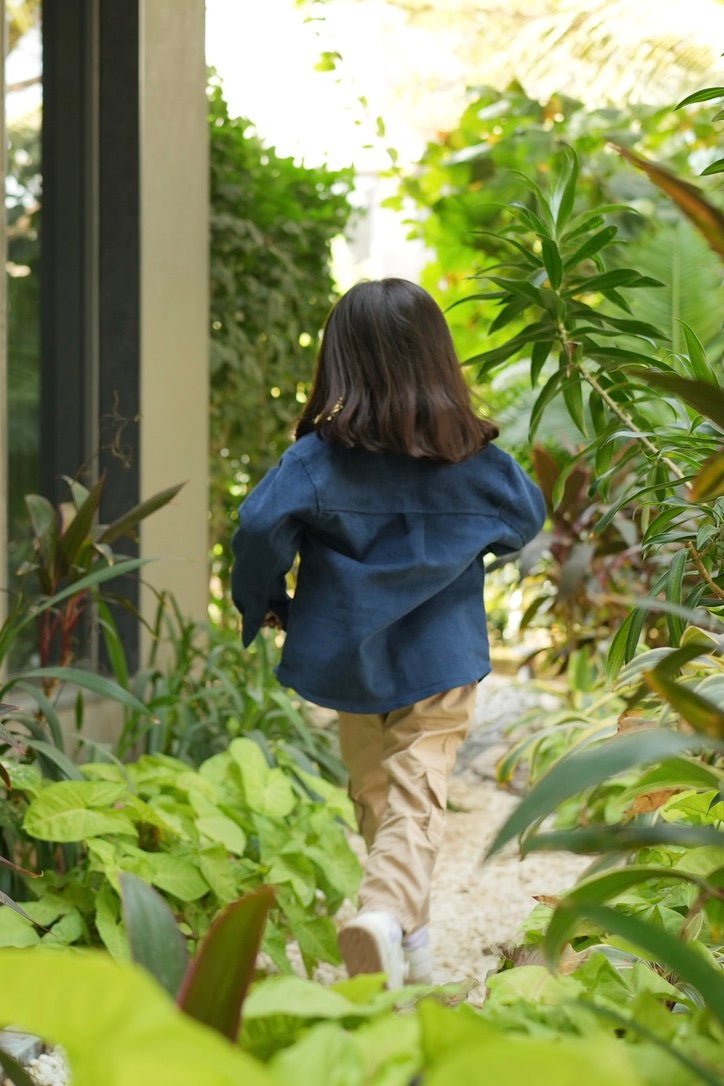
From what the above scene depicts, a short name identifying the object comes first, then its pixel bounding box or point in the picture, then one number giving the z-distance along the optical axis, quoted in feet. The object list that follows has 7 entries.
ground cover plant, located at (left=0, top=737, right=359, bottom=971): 7.93
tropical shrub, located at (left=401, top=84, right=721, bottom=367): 21.95
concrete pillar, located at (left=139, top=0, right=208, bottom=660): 13.48
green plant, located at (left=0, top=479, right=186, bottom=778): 8.26
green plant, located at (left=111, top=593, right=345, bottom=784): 10.94
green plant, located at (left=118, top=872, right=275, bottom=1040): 3.02
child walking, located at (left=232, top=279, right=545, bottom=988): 8.72
